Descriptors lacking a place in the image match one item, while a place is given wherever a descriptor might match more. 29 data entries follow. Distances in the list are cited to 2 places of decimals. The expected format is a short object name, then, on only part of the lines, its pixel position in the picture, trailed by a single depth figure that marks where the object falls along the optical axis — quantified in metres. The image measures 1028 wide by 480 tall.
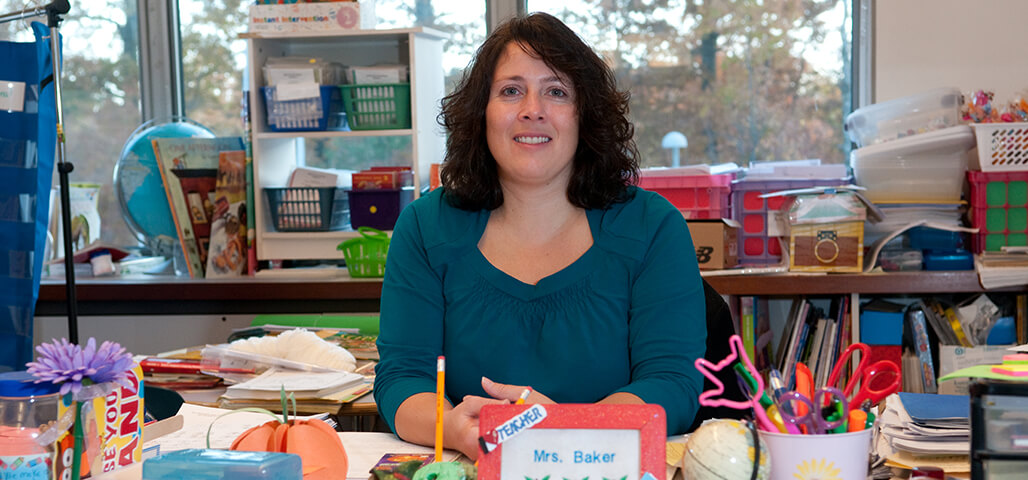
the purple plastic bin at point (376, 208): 3.00
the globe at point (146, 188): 3.24
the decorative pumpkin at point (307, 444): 1.03
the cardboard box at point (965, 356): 2.56
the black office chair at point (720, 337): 1.60
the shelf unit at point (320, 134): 3.01
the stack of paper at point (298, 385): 1.65
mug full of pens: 0.89
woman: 1.43
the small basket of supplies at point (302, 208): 3.07
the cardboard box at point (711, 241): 2.75
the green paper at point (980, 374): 0.86
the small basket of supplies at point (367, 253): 2.88
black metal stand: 2.14
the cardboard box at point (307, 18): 2.98
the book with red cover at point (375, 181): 3.02
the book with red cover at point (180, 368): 1.83
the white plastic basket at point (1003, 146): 2.65
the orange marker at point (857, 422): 0.92
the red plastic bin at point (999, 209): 2.68
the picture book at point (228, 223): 3.08
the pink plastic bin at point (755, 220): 2.91
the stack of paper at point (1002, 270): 2.59
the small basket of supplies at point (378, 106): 3.01
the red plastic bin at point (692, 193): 2.88
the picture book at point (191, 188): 3.11
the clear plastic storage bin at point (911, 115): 2.75
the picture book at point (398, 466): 1.06
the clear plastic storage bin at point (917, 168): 2.70
